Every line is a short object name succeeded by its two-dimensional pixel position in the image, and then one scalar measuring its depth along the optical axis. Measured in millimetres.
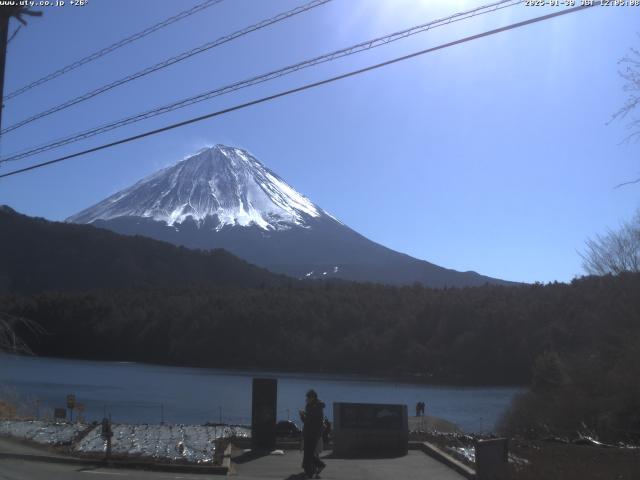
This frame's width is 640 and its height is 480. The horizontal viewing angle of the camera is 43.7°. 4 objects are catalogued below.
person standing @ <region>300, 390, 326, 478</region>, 12703
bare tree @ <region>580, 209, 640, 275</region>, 36503
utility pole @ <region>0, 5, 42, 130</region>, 12953
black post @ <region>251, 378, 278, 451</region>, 16141
